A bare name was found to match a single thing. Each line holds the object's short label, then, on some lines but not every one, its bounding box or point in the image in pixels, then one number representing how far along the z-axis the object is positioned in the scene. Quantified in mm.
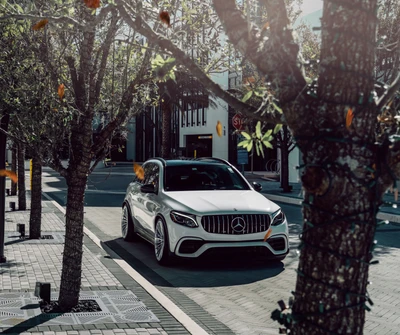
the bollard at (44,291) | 7070
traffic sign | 24812
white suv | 9492
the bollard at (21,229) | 12523
